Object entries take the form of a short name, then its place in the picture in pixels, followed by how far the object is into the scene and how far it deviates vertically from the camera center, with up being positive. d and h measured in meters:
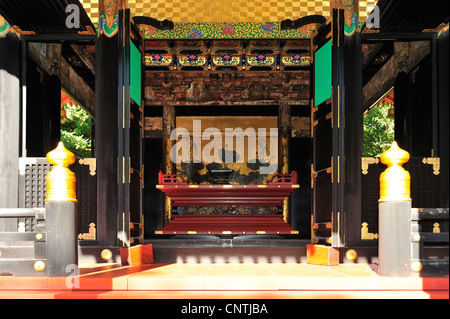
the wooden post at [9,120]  4.14 +0.54
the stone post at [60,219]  2.81 -0.30
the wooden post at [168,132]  7.53 +0.74
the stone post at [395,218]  2.84 -0.31
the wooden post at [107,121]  4.02 +0.51
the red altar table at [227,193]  5.55 -0.27
